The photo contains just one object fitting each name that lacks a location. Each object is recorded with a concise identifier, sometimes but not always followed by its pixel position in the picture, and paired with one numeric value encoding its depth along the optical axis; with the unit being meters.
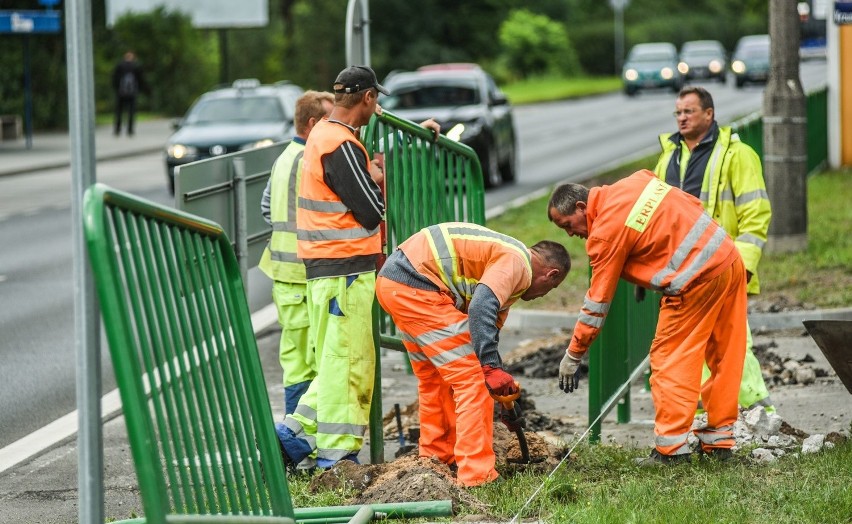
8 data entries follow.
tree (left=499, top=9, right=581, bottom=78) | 132.12
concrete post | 25.47
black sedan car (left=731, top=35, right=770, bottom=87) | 96.62
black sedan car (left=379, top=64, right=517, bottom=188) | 40.31
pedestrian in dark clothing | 68.25
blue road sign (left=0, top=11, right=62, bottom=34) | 58.72
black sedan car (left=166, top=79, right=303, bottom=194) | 40.66
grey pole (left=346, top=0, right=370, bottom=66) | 20.98
